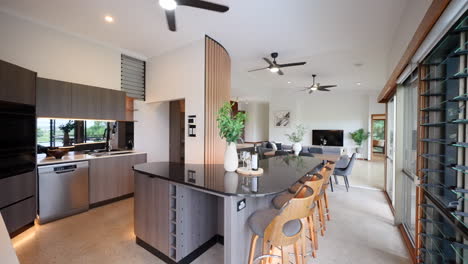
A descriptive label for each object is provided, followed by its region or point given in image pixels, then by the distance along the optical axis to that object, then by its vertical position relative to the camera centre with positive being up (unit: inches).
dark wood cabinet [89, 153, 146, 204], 128.4 -33.8
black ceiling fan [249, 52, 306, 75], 163.9 +56.9
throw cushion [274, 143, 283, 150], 284.8 -23.5
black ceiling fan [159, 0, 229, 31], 82.6 +56.8
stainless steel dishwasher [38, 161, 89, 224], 107.6 -36.6
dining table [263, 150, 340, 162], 153.0 -21.9
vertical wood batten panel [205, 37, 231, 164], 139.9 +29.5
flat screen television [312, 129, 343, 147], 359.9 -11.4
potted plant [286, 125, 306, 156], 162.8 -12.8
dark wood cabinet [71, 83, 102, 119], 125.9 +19.7
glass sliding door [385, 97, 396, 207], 143.0 -14.4
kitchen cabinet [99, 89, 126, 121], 140.2 +19.6
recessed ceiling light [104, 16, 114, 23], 114.8 +68.6
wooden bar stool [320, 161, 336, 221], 96.4 -19.0
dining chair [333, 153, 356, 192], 172.6 -36.4
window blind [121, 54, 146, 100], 165.5 +48.4
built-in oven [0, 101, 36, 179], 92.0 -4.9
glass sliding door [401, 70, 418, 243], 90.3 -9.2
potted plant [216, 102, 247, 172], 77.6 +0.3
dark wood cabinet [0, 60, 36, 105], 86.8 +22.6
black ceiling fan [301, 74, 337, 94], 245.9 +58.0
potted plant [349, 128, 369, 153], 336.7 -7.9
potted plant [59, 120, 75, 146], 131.4 +0.5
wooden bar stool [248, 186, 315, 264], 54.6 -30.6
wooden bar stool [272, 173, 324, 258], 74.7 -29.3
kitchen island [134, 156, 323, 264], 58.3 -29.3
